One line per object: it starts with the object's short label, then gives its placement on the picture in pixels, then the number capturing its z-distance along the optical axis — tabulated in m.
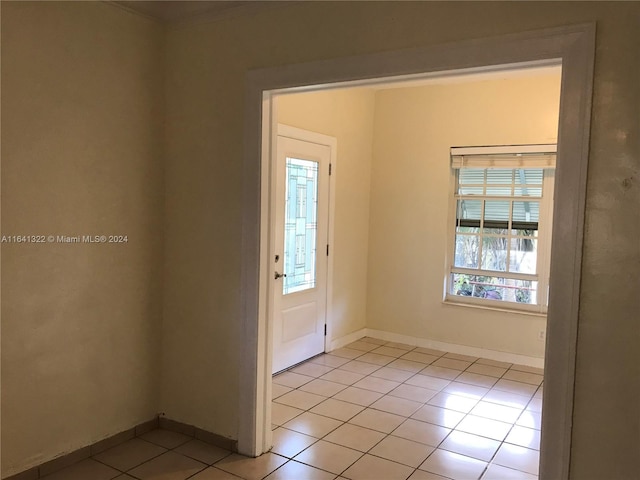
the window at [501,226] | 4.82
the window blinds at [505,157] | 4.70
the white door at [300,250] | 4.32
